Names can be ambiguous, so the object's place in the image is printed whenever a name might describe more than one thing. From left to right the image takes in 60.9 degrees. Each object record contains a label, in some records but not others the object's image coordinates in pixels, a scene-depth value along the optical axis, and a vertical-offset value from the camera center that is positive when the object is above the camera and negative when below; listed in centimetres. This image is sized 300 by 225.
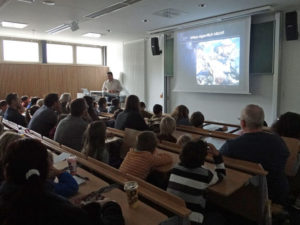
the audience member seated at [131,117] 379 -47
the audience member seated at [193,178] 171 -64
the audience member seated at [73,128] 309 -51
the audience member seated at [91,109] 441 -41
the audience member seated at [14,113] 456 -48
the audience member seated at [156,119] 393 -54
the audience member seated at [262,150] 212 -55
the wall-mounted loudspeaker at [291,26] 523 +122
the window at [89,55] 1047 +129
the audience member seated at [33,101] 588 -34
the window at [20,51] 885 +126
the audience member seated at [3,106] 559 -43
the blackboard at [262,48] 568 +84
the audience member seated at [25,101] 676 -39
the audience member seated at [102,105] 618 -46
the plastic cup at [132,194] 148 -63
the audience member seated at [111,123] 457 -66
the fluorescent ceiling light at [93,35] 838 +170
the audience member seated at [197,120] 399 -54
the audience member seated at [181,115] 410 -48
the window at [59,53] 970 +127
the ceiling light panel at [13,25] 678 +168
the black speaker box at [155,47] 823 +124
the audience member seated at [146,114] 503 -56
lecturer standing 869 -7
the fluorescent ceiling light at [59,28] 714 +168
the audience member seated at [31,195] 99 -44
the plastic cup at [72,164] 195 -60
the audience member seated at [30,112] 486 -50
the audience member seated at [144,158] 216 -63
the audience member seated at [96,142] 256 -57
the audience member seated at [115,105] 598 -45
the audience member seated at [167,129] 305 -52
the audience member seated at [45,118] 380 -48
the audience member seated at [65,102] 498 -34
